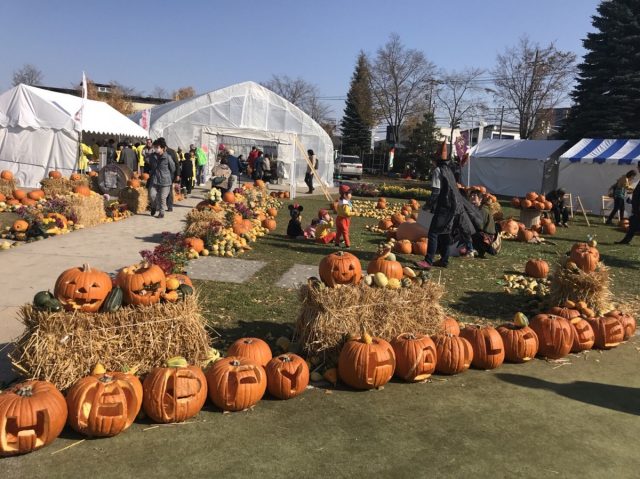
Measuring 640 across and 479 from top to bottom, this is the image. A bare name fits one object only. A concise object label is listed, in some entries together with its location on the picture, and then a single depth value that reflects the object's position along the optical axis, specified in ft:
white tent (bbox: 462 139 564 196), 90.74
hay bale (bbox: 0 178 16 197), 46.24
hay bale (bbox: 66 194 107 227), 36.37
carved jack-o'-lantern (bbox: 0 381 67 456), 10.06
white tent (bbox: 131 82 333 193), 88.48
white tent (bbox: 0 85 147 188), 64.28
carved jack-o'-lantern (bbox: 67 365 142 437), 10.75
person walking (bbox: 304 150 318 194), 78.62
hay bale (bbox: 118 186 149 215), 45.60
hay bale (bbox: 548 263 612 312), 19.34
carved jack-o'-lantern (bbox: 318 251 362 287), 15.99
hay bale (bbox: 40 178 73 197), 47.85
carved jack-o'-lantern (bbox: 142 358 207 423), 11.50
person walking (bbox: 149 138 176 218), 42.04
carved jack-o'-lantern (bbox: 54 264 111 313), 12.32
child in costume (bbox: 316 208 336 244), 35.99
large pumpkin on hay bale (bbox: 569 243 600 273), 21.25
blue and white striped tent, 69.15
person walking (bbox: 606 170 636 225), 58.65
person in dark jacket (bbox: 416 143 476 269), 27.61
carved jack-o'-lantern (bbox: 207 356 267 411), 12.21
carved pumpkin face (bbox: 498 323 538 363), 16.08
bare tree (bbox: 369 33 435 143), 199.41
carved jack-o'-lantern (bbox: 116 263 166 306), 12.93
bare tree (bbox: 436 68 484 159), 199.41
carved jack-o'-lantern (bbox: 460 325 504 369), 15.52
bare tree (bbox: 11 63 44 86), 240.53
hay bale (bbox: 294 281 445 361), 14.60
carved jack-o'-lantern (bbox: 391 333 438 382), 14.24
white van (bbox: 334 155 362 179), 137.18
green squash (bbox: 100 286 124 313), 12.48
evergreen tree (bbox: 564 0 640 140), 98.22
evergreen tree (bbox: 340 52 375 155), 198.70
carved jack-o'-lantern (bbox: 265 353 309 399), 12.98
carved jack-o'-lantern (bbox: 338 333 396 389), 13.61
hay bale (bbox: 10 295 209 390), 11.75
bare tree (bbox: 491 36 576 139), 150.71
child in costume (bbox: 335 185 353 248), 33.01
